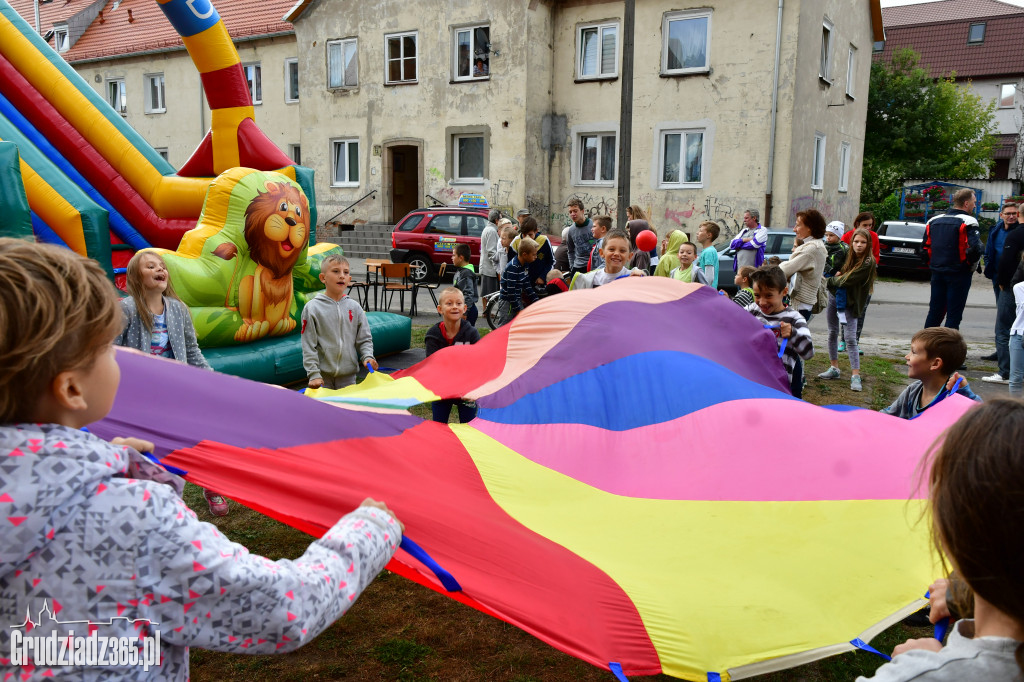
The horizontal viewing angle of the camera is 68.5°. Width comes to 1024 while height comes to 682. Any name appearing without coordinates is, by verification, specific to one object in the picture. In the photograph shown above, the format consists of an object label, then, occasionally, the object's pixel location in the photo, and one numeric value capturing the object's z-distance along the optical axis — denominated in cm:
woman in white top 758
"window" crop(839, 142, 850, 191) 2138
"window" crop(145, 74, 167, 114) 2592
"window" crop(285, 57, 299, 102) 2339
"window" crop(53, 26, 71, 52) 2812
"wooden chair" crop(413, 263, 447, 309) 1548
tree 2838
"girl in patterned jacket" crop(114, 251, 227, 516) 427
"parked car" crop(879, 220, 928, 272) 1822
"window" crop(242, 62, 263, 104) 2409
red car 1644
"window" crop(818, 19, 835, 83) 1902
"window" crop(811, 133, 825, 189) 1952
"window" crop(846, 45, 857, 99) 2116
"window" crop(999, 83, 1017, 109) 3800
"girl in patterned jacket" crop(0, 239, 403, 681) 115
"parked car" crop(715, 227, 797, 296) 1424
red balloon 866
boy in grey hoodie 498
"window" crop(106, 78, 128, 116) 2664
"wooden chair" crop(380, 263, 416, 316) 1223
